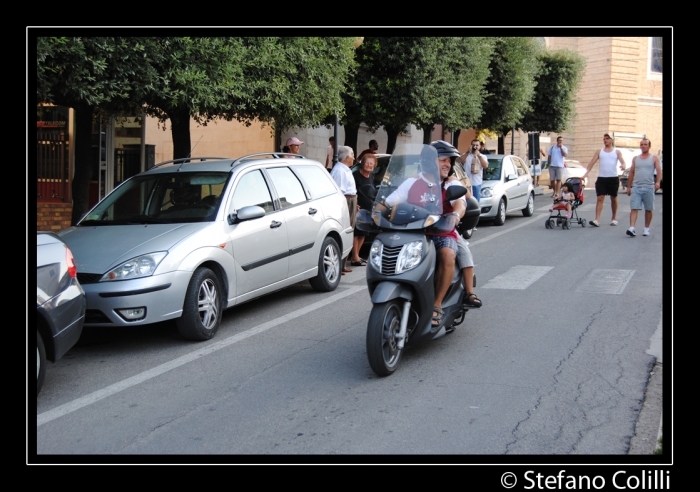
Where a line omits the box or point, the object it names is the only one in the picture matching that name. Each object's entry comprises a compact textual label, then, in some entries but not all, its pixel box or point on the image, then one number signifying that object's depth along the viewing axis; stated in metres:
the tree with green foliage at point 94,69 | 8.66
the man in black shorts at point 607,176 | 16.45
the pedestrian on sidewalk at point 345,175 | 11.79
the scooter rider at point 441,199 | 6.37
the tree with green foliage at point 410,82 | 19.61
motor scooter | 5.90
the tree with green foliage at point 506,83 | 27.64
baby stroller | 16.34
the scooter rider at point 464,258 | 6.57
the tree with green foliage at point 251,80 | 10.54
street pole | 16.34
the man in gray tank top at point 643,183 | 14.58
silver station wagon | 6.68
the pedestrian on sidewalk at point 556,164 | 22.61
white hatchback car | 17.27
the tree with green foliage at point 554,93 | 35.75
